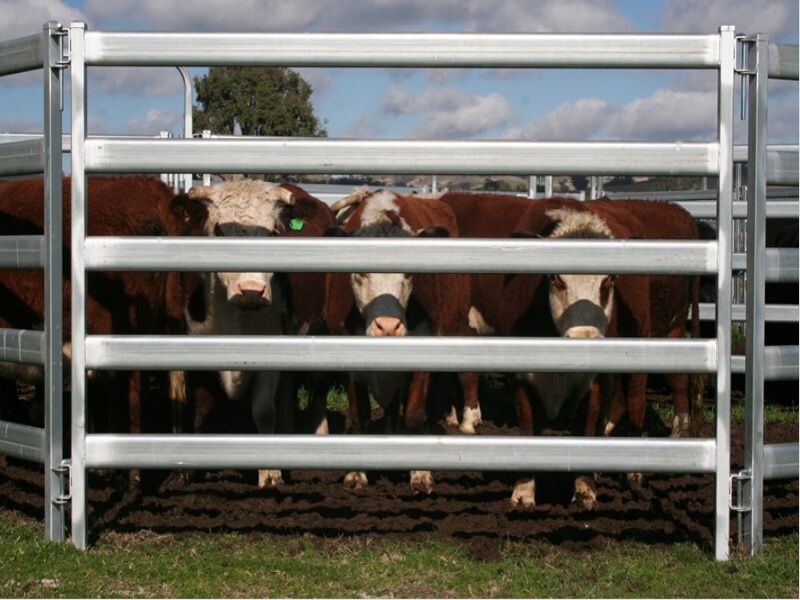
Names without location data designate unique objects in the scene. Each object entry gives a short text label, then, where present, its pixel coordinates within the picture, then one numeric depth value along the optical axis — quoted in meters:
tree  35.03
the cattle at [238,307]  7.30
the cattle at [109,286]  6.67
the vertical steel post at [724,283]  4.90
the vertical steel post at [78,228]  4.99
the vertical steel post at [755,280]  4.96
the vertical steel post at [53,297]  5.07
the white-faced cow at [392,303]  7.40
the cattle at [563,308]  6.90
